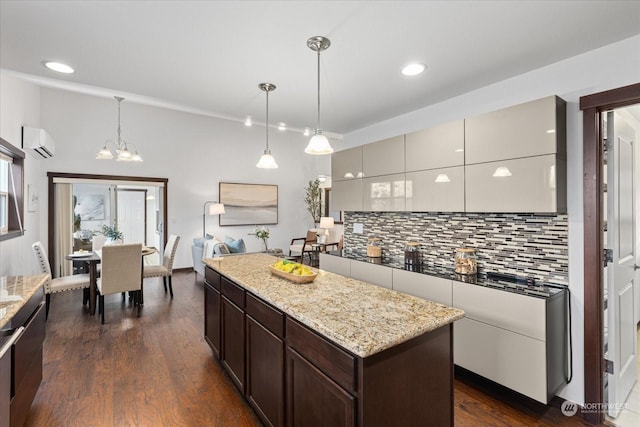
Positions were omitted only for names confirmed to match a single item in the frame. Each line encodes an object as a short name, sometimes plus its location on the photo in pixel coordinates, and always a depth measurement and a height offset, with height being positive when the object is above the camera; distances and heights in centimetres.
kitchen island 124 -66
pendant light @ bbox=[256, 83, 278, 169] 289 +49
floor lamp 652 +11
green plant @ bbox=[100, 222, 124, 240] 532 -34
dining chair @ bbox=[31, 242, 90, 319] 375 -87
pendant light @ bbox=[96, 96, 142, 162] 480 +125
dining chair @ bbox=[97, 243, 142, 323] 379 -71
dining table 399 -80
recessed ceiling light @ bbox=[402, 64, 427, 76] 228 +109
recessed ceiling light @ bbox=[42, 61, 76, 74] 225 +111
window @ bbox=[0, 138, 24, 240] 338 +27
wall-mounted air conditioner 417 +104
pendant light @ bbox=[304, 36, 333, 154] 227 +50
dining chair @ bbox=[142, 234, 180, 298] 472 -84
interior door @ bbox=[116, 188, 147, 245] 766 +1
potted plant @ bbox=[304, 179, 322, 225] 847 +40
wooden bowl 213 -45
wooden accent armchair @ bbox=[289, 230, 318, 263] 715 -81
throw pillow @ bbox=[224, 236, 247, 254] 549 -58
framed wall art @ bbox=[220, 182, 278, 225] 728 +26
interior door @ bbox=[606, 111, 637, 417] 209 -34
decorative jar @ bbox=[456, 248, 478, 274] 264 -42
